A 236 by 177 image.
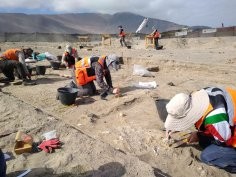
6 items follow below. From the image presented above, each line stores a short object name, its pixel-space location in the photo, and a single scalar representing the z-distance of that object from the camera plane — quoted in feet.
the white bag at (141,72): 20.32
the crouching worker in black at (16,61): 18.75
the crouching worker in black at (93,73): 14.72
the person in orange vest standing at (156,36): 40.67
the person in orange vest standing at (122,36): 42.62
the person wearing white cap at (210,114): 7.23
